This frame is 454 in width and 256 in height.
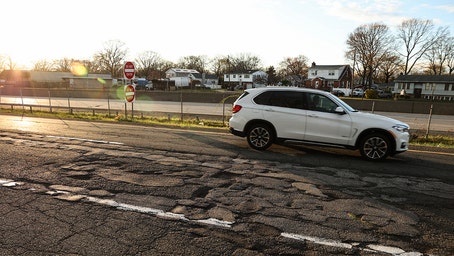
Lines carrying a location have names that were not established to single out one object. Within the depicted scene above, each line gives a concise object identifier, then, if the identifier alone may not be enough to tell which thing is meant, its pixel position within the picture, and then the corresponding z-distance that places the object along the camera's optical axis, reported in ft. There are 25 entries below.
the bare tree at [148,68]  330.13
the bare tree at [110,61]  295.69
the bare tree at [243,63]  350.23
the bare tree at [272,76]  299.01
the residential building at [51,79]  201.36
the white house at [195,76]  288.16
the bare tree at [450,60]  247.21
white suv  23.81
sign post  48.47
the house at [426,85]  201.27
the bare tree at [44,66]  334.44
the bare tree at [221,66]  350.21
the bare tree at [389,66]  228.31
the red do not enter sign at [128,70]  48.44
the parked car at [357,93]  185.07
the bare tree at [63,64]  344.67
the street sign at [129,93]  48.68
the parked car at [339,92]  186.71
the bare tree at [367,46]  212.64
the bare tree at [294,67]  334.24
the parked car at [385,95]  175.73
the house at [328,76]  246.68
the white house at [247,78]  294.46
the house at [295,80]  276.62
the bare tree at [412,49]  239.48
